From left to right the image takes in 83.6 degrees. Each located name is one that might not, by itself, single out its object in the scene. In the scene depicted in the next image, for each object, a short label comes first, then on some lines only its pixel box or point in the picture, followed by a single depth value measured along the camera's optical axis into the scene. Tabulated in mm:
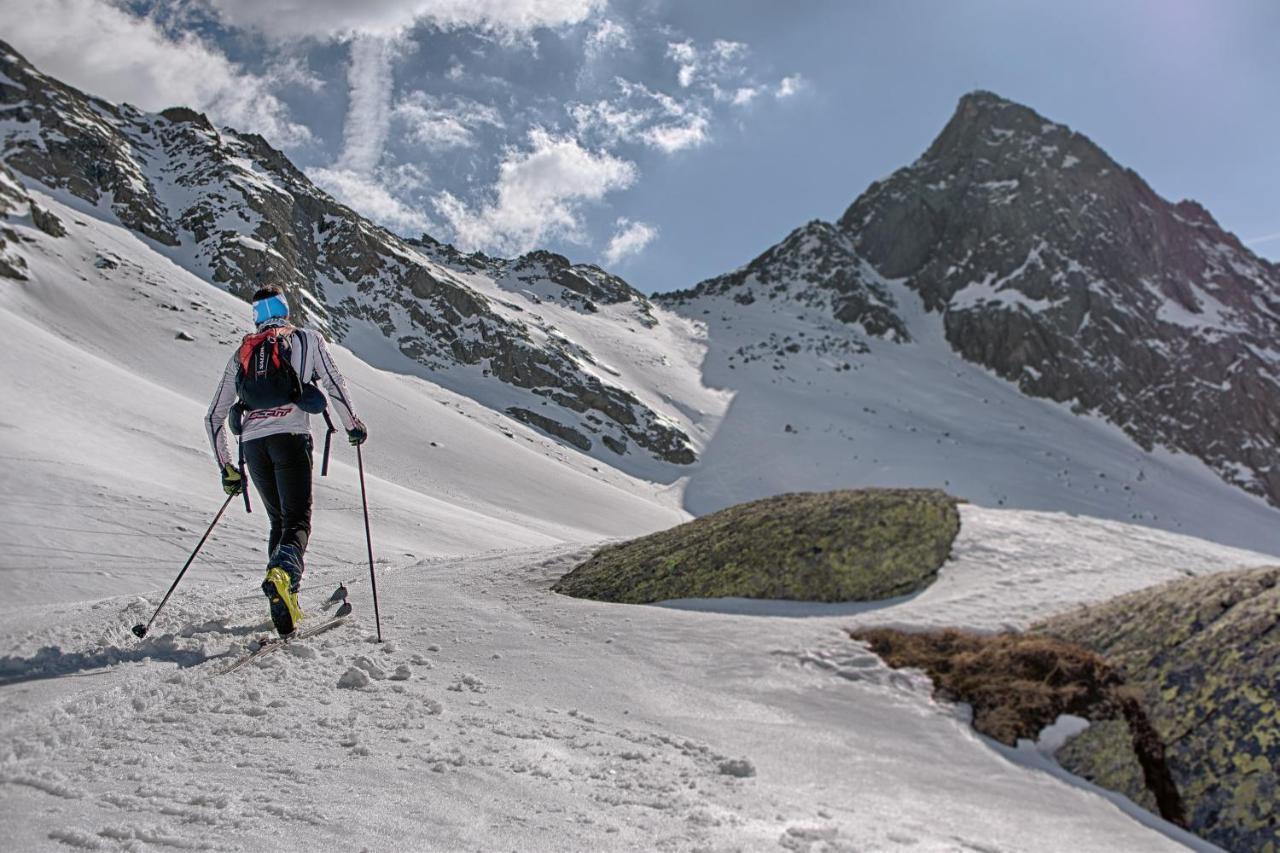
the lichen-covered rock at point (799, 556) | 8539
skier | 5902
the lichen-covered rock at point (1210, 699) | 4355
